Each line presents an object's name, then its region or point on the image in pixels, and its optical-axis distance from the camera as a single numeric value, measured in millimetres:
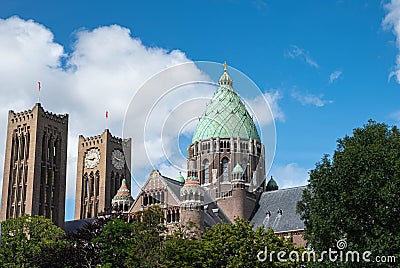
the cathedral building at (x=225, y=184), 77250
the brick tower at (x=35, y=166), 98062
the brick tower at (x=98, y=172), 115612
